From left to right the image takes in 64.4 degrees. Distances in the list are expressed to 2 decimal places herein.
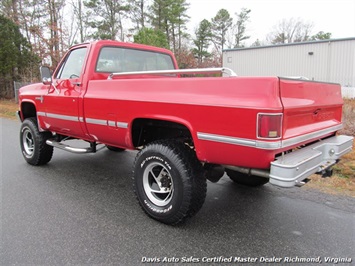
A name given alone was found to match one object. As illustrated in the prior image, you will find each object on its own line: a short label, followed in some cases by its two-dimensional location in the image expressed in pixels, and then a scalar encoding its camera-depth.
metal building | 15.55
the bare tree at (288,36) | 41.43
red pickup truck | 2.25
